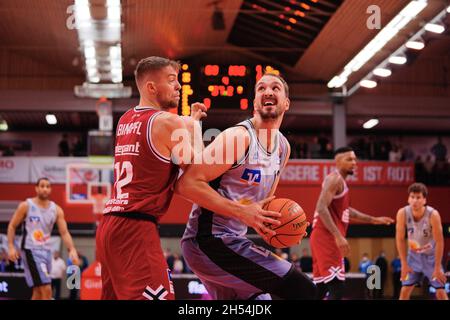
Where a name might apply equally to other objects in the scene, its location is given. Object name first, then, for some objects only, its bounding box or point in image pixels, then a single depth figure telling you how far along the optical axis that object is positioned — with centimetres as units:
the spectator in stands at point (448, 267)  1573
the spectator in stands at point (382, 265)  1674
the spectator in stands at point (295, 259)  1507
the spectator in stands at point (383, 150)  2069
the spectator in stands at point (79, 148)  1980
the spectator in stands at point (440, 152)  2233
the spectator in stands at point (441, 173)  1922
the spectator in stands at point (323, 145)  1992
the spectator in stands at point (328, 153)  1938
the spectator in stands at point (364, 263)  1634
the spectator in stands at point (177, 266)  1586
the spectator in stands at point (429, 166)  1988
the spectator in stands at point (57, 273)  1611
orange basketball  429
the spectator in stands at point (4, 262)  1659
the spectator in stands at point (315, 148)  2058
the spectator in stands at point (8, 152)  2070
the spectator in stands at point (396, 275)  1672
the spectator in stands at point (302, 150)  2010
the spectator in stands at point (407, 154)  2191
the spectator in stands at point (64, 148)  2037
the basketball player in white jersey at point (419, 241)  909
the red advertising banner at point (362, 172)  1728
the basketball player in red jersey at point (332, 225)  777
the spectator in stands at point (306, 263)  1459
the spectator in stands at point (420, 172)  1920
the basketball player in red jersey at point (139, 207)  405
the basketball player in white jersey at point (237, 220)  424
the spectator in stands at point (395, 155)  2064
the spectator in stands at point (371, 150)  2103
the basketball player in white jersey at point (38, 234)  914
